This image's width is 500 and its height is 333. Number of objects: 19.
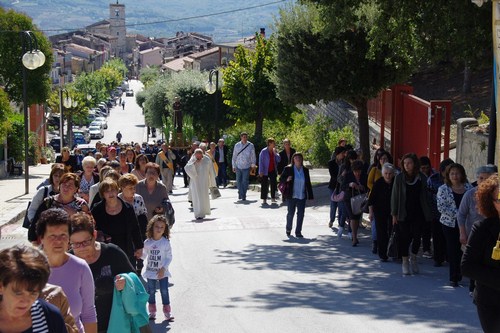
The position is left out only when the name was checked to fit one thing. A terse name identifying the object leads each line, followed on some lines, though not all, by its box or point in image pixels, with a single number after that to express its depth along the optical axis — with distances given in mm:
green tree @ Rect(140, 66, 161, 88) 143775
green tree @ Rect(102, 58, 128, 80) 179225
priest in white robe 19438
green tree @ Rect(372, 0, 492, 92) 16000
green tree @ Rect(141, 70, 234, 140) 52938
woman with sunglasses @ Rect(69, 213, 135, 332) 7056
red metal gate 18219
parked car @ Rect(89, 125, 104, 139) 97375
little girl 10344
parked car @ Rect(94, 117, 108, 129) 110062
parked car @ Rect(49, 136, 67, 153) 71319
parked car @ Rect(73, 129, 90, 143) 88419
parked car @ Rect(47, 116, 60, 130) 98669
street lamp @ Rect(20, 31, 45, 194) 23375
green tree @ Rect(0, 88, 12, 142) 32438
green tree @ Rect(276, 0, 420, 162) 22453
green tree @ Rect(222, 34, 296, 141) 34875
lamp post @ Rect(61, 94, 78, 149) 52078
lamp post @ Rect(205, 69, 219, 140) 36675
